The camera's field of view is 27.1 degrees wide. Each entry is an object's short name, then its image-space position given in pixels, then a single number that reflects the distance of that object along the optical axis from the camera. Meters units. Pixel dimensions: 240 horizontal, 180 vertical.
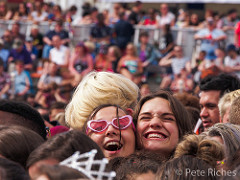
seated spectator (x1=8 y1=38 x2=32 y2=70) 13.63
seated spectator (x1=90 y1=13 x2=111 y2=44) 13.38
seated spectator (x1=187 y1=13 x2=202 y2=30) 13.90
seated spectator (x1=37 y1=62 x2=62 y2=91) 12.66
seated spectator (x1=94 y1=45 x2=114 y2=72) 11.91
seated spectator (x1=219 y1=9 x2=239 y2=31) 13.29
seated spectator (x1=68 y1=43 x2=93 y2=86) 12.31
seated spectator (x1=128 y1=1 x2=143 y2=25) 14.39
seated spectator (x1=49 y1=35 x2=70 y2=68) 13.38
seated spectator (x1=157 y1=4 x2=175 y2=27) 14.18
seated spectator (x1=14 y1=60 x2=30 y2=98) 12.41
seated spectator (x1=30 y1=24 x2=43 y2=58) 14.80
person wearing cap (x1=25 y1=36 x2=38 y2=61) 14.60
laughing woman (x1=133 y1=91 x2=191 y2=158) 3.61
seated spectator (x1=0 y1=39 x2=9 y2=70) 13.65
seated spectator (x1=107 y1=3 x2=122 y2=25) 14.50
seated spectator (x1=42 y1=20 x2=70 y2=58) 14.12
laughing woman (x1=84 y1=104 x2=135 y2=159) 3.43
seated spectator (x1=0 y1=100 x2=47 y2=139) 3.48
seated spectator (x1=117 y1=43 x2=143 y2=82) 11.27
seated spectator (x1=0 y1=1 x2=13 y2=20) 16.53
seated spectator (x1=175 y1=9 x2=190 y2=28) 13.89
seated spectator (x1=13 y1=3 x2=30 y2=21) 16.58
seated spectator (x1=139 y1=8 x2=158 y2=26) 14.45
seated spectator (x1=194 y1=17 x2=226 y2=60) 12.29
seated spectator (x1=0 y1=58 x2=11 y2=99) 12.05
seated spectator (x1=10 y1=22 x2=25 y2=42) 15.00
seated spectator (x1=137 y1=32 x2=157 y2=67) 12.72
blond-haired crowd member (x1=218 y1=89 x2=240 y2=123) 4.35
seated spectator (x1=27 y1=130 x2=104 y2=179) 2.41
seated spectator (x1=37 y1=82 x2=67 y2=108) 11.00
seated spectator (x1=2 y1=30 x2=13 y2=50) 14.24
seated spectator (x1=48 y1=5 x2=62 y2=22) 15.68
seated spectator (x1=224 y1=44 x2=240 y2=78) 11.46
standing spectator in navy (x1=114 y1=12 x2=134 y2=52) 13.20
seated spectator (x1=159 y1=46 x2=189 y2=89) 11.91
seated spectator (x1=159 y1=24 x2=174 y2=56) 12.86
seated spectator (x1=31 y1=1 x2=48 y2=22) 16.16
